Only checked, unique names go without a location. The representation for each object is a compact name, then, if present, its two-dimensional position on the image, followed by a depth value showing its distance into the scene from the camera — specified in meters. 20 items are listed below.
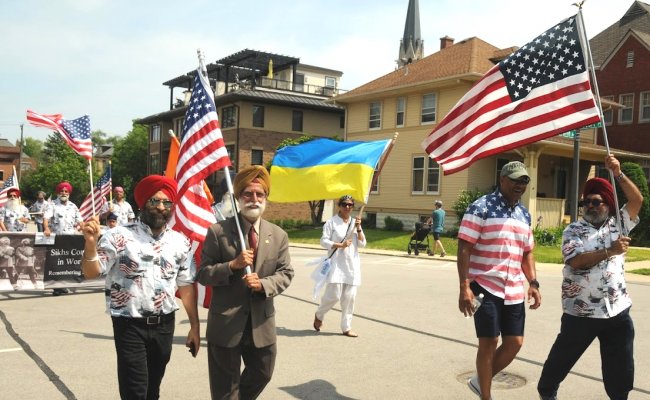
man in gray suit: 3.81
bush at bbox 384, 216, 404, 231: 30.33
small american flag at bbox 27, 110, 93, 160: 11.67
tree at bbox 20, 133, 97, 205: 67.94
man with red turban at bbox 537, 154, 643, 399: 4.58
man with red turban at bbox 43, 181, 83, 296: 12.16
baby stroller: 21.52
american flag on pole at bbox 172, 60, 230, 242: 4.81
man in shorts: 4.67
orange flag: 7.24
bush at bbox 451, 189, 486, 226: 26.58
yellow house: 27.64
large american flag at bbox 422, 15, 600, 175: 5.01
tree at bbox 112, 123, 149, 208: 61.66
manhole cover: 5.61
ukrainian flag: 7.01
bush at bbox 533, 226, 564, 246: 24.18
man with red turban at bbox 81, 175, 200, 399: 3.79
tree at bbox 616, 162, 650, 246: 27.64
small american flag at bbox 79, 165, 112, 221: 15.46
